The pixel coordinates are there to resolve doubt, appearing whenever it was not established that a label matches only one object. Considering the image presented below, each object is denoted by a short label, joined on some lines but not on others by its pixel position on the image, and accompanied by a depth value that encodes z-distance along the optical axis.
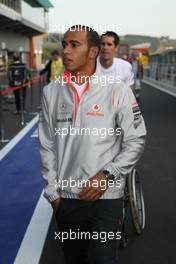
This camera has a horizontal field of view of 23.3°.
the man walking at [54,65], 12.79
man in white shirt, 5.41
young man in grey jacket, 2.34
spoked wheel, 3.88
